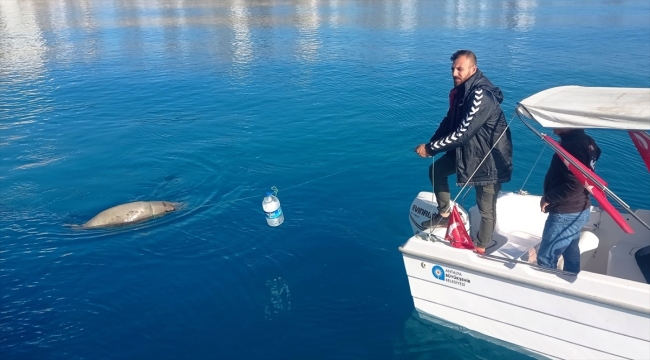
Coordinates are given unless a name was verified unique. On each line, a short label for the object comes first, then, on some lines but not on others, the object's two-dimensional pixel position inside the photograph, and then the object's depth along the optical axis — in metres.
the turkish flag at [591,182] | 5.73
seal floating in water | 10.52
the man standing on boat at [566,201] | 6.12
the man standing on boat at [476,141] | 6.46
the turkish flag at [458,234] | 6.83
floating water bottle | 9.06
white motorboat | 5.79
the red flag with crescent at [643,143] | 6.85
